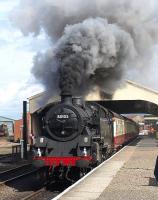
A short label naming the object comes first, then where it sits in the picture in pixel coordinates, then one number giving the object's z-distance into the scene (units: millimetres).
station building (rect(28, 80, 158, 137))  34281
